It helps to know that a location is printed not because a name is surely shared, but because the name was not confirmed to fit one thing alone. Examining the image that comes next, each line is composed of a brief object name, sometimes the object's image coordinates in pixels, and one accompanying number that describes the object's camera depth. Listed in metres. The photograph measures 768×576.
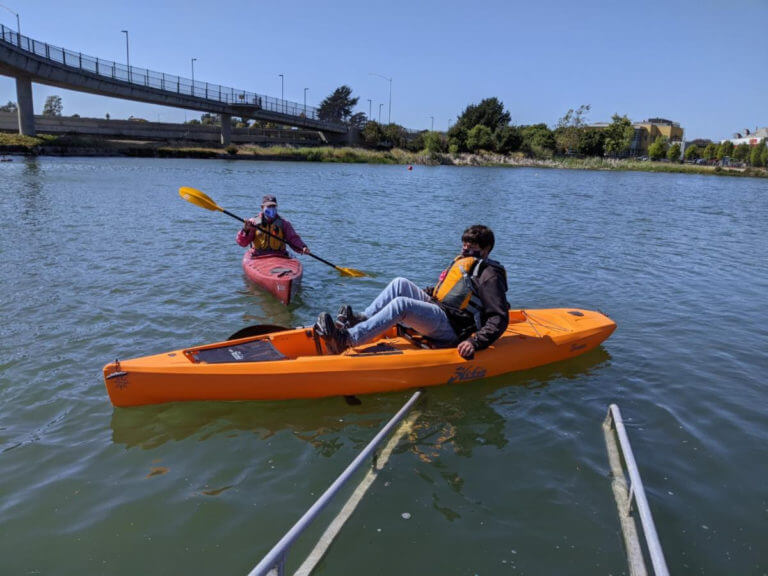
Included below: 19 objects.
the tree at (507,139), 73.81
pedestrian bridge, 36.69
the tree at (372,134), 71.81
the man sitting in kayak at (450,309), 5.03
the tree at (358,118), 95.22
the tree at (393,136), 74.19
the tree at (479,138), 73.19
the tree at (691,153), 93.64
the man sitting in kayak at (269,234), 8.81
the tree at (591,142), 76.44
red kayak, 7.85
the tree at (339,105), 94.56
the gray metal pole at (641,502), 2.71
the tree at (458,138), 74.38
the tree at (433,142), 71.81
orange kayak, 4.63
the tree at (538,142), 77.19
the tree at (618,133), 77.31
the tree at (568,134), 79.88
